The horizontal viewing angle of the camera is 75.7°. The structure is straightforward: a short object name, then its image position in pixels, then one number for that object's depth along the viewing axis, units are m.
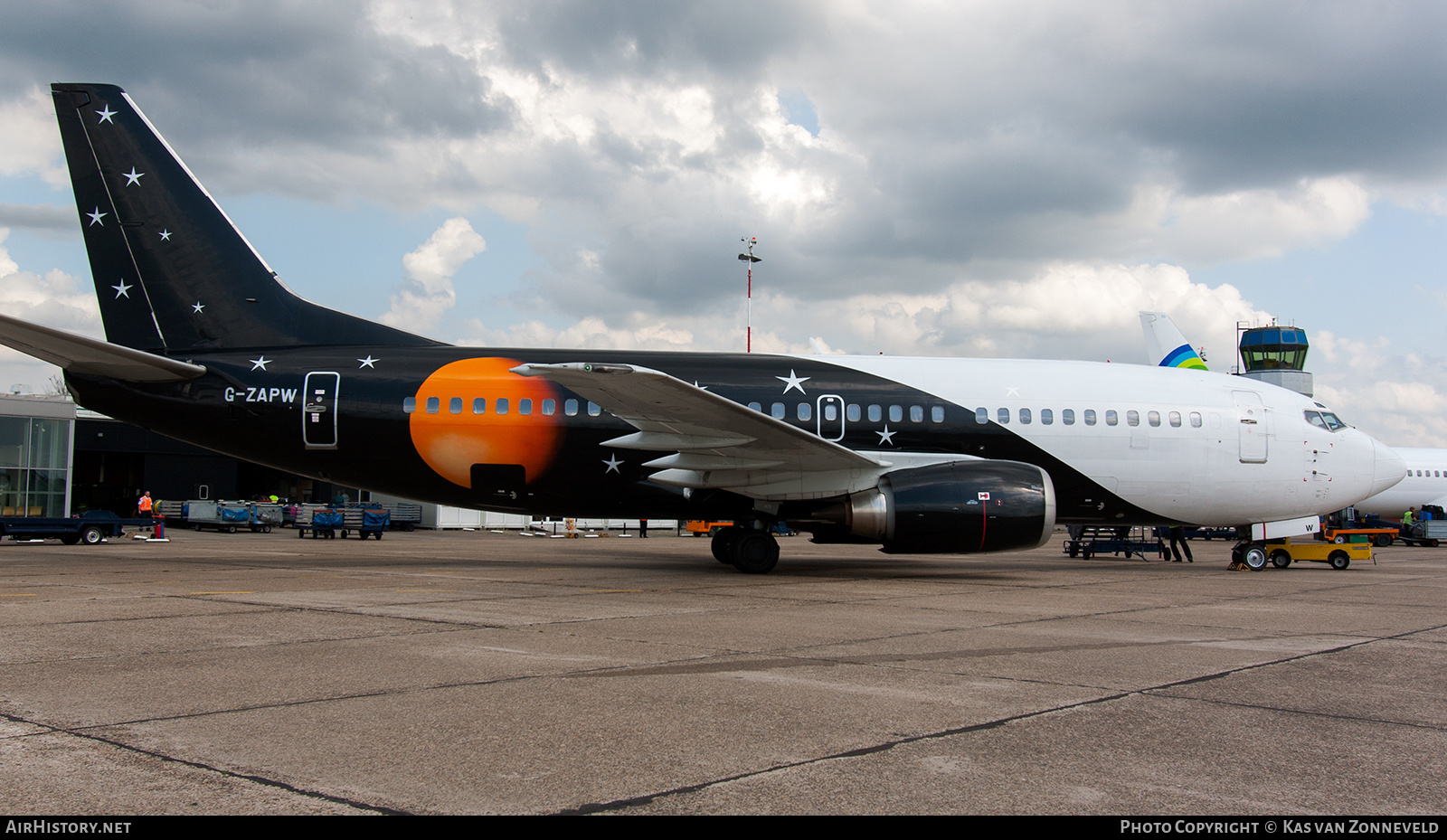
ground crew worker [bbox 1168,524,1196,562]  23.60
